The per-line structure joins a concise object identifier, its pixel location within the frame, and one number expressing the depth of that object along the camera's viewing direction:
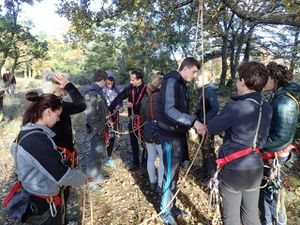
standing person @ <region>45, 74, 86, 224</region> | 2.70
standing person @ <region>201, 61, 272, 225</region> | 2.09
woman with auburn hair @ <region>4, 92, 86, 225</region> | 2.00
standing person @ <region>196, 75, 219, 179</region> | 3.63
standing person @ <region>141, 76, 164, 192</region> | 3.92
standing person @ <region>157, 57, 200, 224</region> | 2.76
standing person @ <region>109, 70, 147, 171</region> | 4.54
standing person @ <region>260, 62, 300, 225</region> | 2.41
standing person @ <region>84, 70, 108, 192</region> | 4.08
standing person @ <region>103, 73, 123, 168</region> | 5.21
